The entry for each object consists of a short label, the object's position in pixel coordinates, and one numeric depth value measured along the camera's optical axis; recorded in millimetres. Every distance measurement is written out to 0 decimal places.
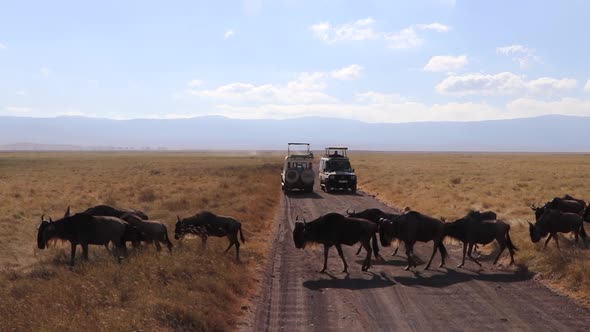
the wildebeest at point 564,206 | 18533
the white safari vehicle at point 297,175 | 38125
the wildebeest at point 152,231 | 15023
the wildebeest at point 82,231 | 14203
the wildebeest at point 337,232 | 14266
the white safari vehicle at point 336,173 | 38938
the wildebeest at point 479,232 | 14828
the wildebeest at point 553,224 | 15977
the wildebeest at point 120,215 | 14912
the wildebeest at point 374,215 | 16844
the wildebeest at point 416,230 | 14766
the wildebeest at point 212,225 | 15484
